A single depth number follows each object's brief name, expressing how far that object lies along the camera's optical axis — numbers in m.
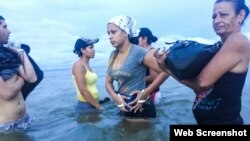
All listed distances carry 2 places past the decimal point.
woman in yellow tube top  3.79
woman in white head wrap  2.88
